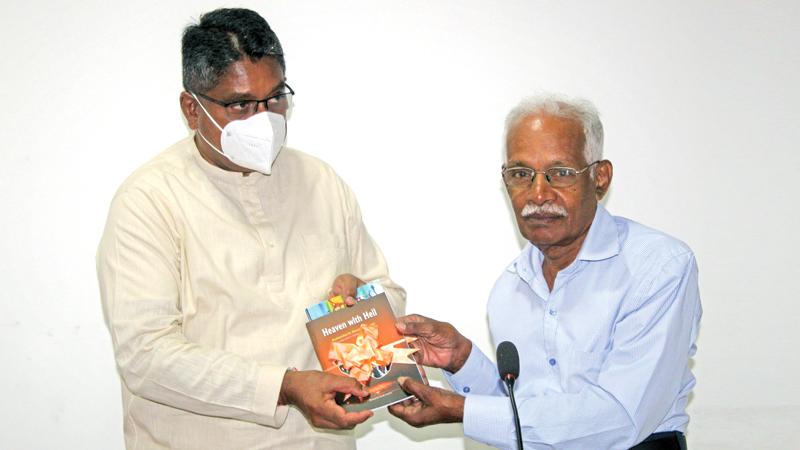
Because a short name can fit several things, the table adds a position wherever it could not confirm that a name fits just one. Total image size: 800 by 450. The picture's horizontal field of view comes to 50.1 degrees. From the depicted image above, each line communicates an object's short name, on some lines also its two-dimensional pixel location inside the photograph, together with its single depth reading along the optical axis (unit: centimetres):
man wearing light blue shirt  245
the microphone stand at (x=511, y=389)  212
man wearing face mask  254
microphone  219
